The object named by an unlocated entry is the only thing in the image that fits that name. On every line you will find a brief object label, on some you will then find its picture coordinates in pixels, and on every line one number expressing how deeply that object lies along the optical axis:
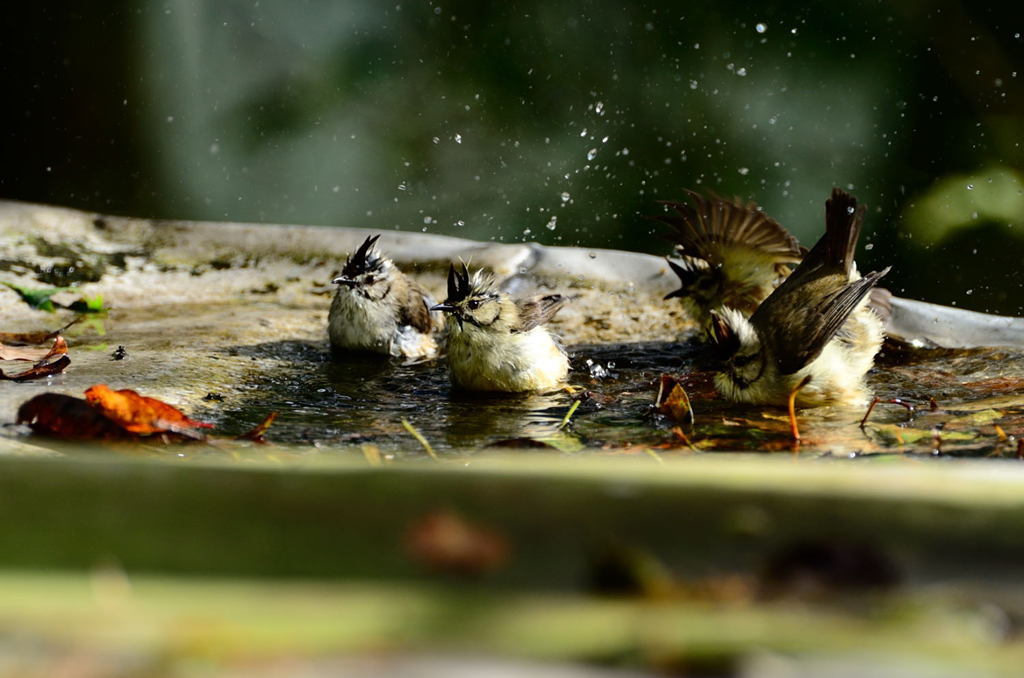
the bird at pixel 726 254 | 11.27
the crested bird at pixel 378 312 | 10.41
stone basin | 7.28
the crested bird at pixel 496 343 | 9.03
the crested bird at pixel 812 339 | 8.59
